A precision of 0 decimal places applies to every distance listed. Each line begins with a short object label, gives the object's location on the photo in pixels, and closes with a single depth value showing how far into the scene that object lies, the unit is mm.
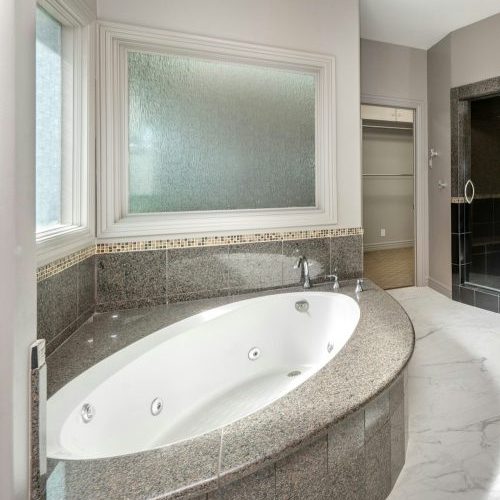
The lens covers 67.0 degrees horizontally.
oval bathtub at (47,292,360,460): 1275
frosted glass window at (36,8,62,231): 1623
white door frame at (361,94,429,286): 3988
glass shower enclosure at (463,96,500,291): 3607
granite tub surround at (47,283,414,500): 785
